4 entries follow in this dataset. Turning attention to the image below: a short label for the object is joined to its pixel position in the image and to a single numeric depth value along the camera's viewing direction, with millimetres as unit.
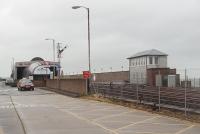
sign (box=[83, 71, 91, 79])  22671
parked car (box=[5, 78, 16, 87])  49221
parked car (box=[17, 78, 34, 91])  34727
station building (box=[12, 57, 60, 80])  42443
